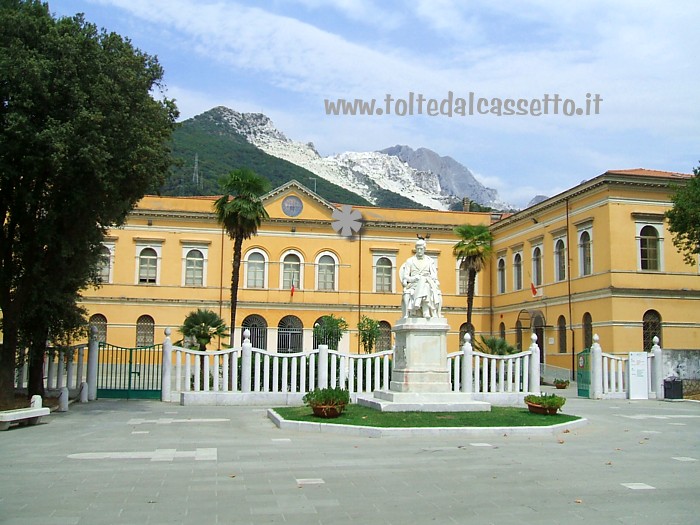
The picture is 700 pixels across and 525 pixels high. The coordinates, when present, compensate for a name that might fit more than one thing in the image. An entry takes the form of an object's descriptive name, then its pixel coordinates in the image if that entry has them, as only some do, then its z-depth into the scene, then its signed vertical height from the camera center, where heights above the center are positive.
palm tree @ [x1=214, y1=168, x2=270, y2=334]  31.12 +5.33
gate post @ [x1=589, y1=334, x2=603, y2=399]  23.83 -1.12
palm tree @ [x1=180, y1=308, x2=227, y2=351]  26.52 +0.21
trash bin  24.42 -1.64
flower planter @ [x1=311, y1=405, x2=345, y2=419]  14.08 -1.44
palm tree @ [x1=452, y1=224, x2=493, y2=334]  40.59 +4.69
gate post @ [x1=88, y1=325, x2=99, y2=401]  20.92 -0.91
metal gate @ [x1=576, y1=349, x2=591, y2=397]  24.58 -1.24
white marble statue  15.81 +1.01
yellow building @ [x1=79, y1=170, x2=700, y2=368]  36.88 +3.90
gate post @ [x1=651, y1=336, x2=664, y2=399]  24.49 -1.10
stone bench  13.35 -1.57
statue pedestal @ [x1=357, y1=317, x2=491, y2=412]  15.22 -0.78
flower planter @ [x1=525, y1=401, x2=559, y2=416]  15.37 -1.51
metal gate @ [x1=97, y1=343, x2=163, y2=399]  21.55 -1.75
